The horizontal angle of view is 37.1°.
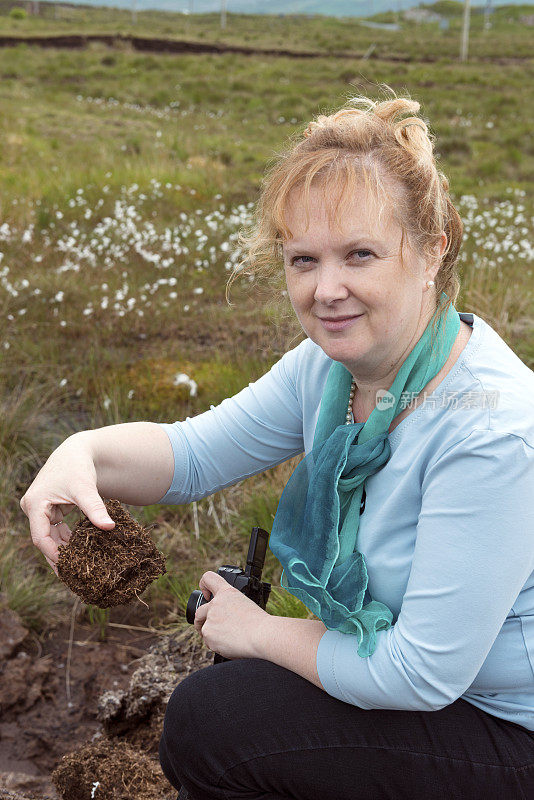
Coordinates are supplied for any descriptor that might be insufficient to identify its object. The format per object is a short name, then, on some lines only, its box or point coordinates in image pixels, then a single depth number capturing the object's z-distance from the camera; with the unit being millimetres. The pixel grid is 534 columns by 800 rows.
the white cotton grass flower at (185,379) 3980
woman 1597
